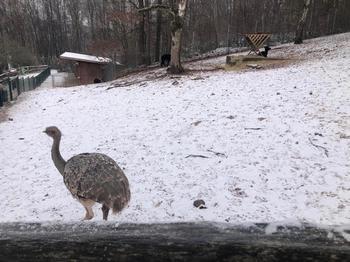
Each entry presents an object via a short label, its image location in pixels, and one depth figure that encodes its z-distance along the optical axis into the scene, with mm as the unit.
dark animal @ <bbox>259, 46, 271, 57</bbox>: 19116
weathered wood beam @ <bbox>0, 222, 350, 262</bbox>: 1774
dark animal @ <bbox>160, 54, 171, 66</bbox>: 23391
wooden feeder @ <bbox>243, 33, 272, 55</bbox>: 19922
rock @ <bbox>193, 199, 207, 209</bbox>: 6151
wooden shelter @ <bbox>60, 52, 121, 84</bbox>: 26875
